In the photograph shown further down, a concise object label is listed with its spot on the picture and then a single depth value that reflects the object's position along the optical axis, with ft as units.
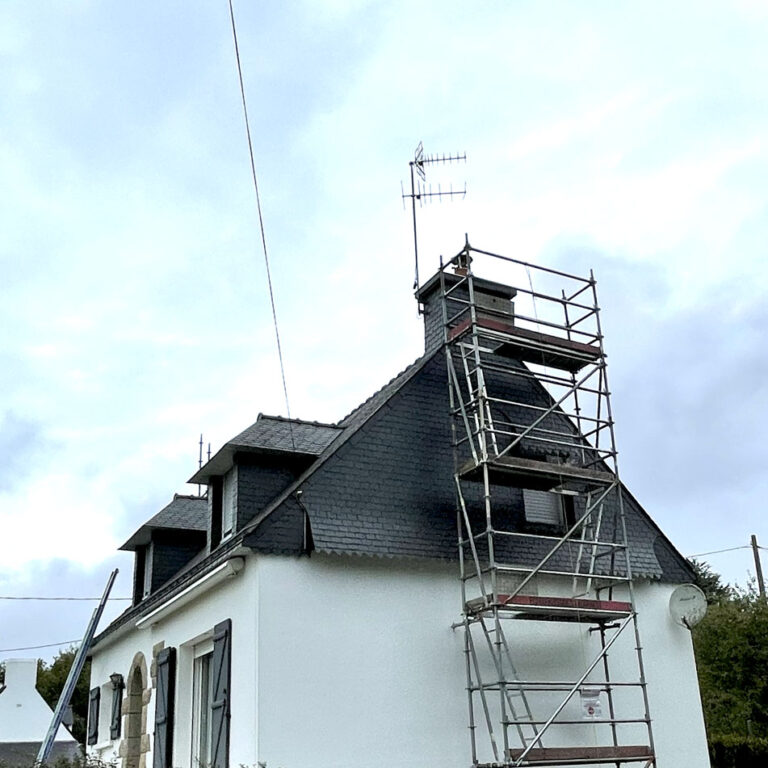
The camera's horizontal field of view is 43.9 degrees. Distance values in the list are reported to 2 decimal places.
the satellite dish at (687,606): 40.70
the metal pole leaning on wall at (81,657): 52.54
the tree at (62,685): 111.86
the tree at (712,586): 93.09
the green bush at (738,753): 54.08
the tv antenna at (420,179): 46.11
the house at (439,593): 33.68
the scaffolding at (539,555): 35.32
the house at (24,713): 84.89
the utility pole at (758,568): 83.32
